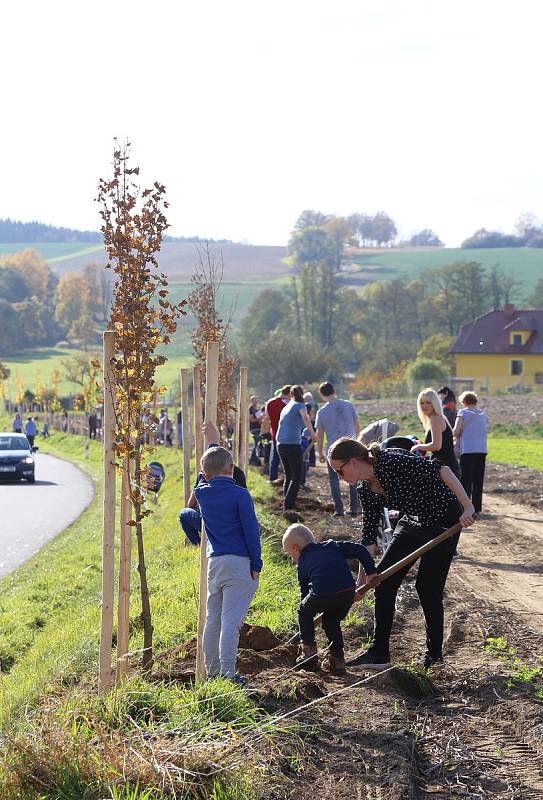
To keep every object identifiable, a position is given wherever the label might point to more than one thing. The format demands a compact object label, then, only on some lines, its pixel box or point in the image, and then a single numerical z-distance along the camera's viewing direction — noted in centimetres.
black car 3147
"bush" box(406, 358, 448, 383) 6800
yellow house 8112
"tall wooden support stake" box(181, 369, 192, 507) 1450
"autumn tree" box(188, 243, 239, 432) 1745
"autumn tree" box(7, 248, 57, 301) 14650
